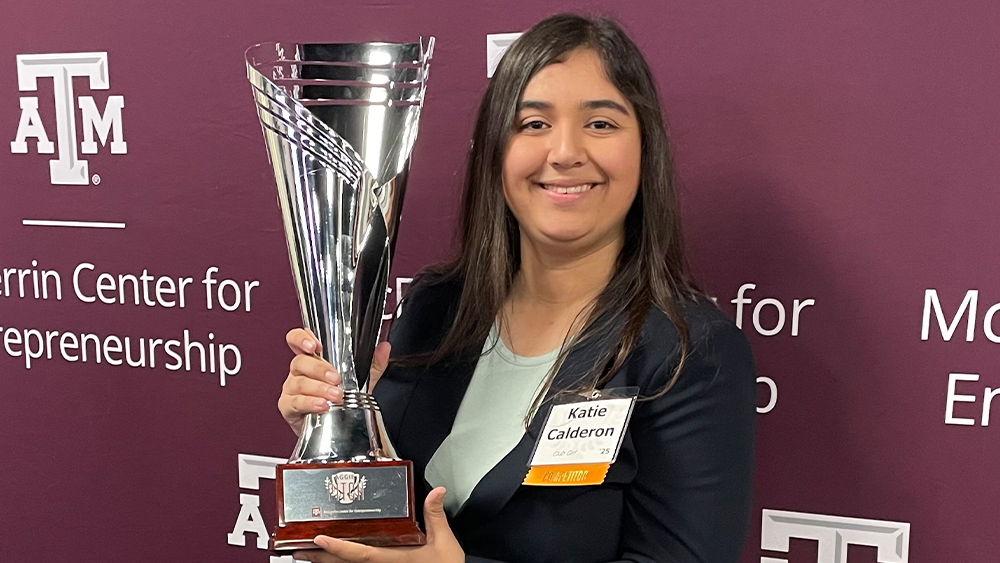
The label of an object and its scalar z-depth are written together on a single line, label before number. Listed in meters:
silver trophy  0.96
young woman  0.94
